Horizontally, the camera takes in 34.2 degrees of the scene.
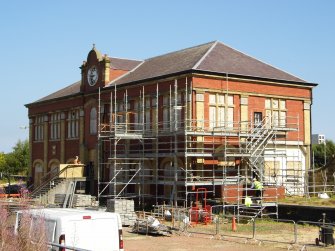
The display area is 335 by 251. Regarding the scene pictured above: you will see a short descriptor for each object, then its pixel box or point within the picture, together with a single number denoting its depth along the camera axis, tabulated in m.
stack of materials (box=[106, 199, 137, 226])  31.18
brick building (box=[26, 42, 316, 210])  33.53
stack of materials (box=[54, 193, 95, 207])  36.98
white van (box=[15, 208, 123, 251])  12.85
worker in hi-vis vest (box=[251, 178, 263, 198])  31.95
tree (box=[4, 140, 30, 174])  93.38
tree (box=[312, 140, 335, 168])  82.19
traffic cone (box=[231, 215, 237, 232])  26.67
